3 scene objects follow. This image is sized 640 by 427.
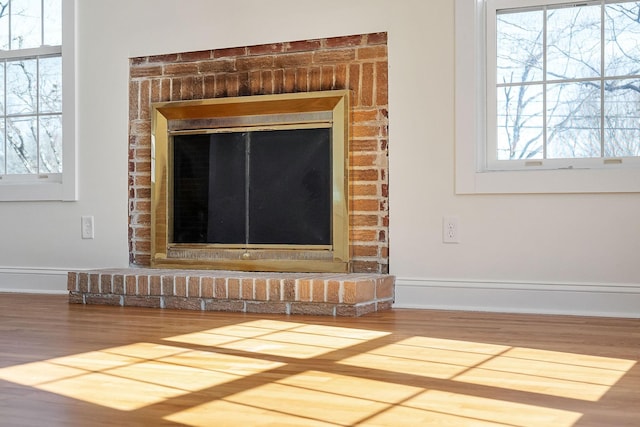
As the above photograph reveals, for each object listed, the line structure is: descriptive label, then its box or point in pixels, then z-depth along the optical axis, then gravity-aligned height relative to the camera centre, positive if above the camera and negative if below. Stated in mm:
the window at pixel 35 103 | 5082 +753
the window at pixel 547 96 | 3920 +598
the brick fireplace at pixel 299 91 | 4289 +681
